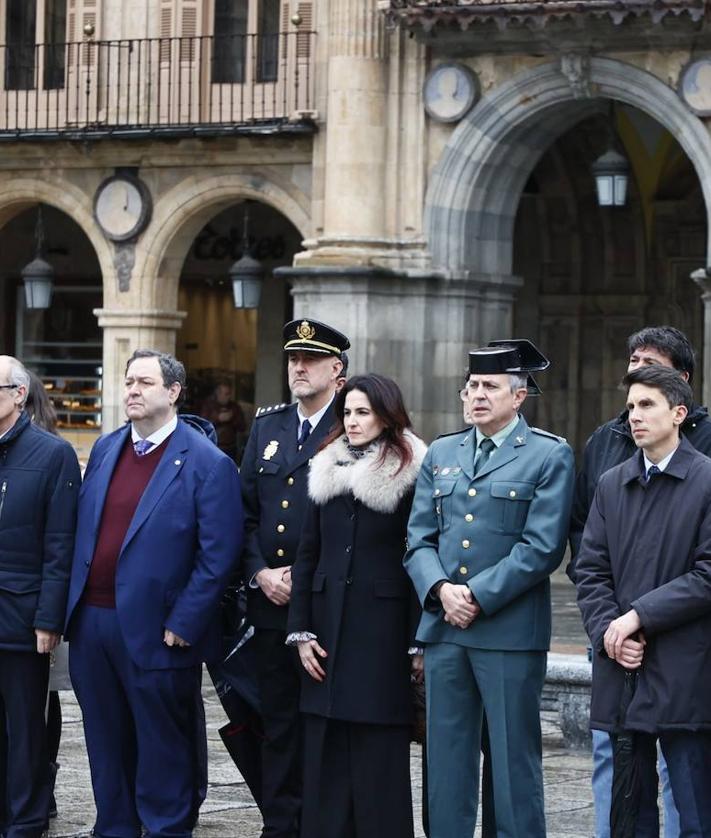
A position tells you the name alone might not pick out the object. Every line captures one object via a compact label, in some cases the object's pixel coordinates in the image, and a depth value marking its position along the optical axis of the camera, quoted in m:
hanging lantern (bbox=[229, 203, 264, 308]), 31.42
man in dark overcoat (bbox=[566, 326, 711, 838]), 11.35
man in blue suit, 11.73
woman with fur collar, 11.21
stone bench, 15.53
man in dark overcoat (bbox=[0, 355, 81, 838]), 12.03
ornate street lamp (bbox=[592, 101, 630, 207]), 28.50
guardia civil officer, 10.90
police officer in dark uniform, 11.91
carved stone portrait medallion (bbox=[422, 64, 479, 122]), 28.83
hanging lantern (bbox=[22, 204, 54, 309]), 32.61
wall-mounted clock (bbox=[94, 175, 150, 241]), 32.20
